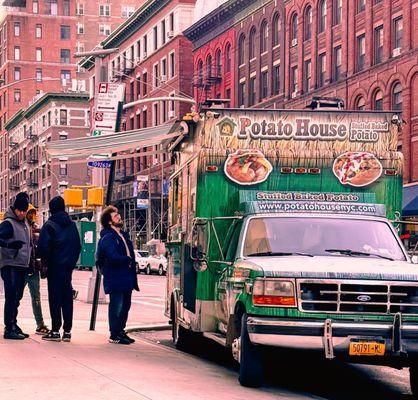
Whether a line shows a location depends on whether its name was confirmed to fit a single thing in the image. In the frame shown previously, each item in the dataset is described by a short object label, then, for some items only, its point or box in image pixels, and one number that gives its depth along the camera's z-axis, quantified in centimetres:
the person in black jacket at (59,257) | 1402
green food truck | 1004
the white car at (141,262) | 5791
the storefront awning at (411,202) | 4584
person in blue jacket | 1405
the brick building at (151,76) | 7531
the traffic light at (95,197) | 2469
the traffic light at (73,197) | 2500
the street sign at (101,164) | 2309
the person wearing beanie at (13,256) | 1399
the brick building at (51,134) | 10856
